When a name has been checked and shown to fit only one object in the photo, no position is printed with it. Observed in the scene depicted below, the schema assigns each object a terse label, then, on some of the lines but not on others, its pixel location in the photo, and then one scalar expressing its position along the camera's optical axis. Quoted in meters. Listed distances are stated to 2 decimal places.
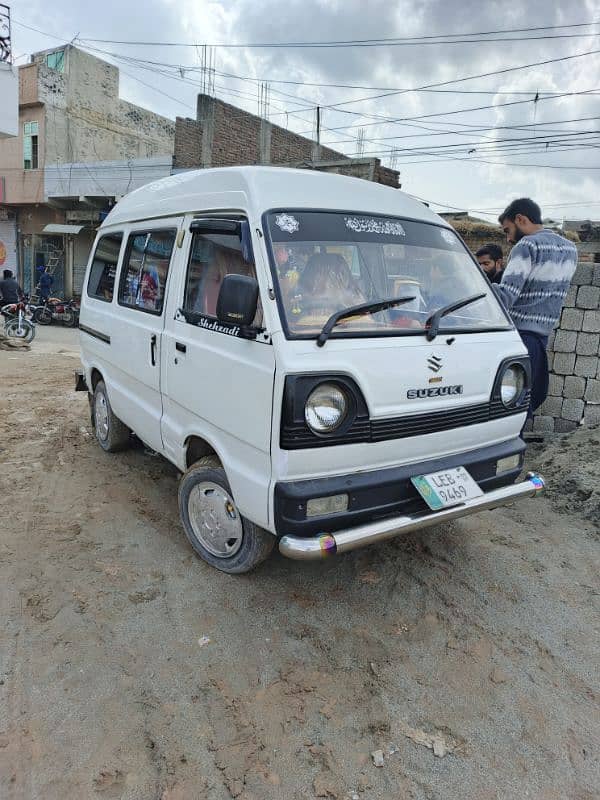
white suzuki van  2.54
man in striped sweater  4.50
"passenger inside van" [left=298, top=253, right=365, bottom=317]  2.82
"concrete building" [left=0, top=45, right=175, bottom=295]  21.38
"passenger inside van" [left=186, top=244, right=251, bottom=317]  3.10
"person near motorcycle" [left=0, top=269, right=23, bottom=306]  13.94
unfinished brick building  18.41
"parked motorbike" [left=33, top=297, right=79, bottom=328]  17.83
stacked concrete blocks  5.25
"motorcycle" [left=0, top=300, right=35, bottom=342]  12.97
